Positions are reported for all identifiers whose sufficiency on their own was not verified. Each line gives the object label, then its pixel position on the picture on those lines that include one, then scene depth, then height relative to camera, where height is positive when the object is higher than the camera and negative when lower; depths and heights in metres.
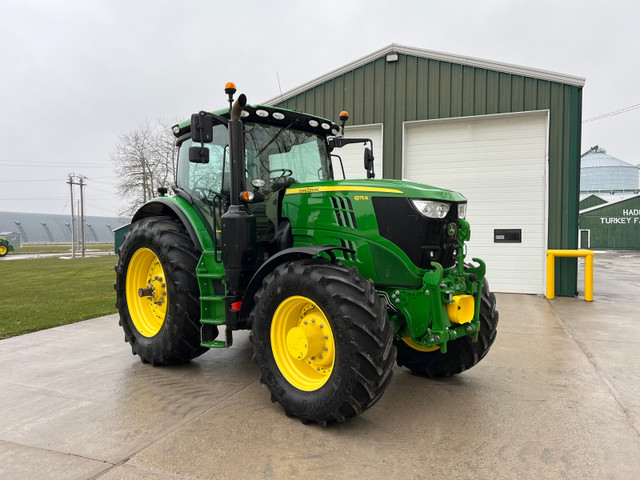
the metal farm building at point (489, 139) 9.05 +1.93
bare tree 26.23 +3.65
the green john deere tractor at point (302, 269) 3.06 -0.31
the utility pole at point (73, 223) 26.06 +0.38
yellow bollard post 8.53 -0.75
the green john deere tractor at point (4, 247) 27.56 -1.07
